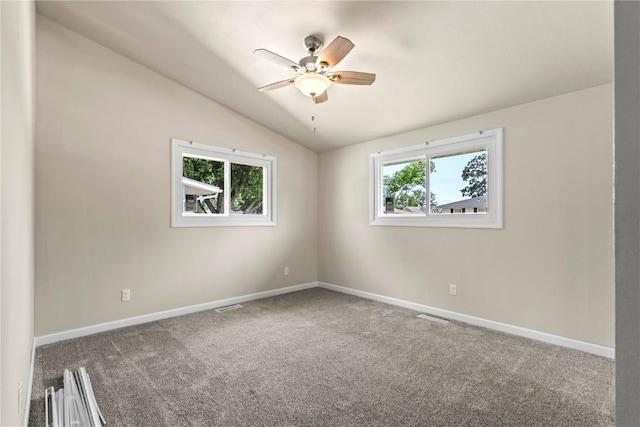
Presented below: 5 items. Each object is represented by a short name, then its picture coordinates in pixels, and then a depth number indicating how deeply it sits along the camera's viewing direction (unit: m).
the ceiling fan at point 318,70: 2.42
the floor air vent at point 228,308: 4.11
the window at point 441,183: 3.51
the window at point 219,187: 3.97
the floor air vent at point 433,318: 3.69
